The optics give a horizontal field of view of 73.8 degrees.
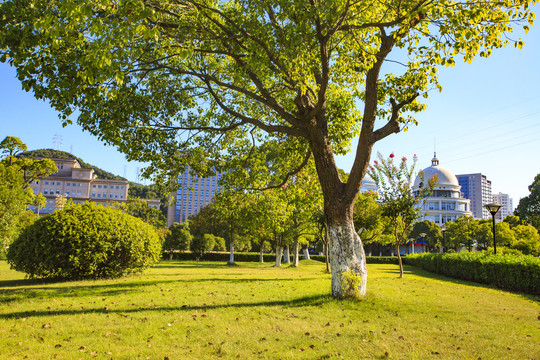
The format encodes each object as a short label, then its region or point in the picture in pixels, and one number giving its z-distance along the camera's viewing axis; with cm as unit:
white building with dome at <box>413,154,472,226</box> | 10644
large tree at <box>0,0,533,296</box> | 649
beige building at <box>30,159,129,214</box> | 11888
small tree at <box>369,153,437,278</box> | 1834
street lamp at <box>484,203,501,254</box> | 1730
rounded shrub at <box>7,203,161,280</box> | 1290
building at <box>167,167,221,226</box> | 18088
